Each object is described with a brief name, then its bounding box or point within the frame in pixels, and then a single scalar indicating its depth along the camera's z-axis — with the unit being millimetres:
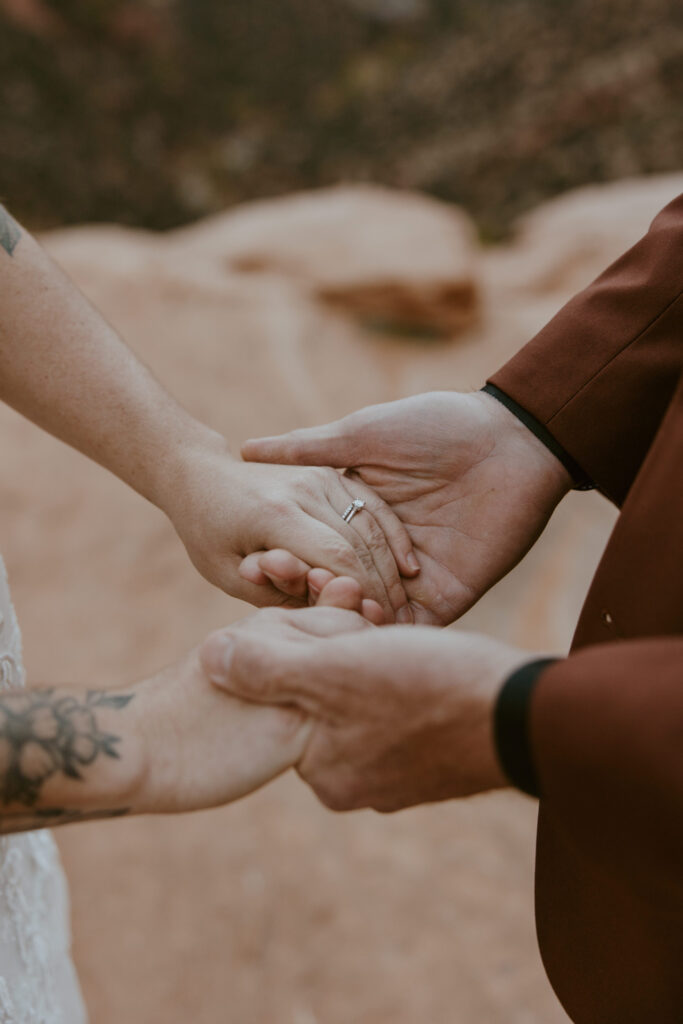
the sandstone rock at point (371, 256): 3178
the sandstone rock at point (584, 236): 3480
